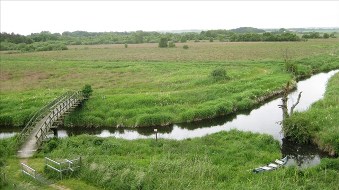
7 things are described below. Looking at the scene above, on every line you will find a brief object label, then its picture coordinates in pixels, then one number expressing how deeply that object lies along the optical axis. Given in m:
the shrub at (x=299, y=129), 29.38
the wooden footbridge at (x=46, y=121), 28.36
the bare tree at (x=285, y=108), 31.30
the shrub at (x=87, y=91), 43.25
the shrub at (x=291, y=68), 60.99
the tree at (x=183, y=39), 154.50
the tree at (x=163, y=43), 118.81
